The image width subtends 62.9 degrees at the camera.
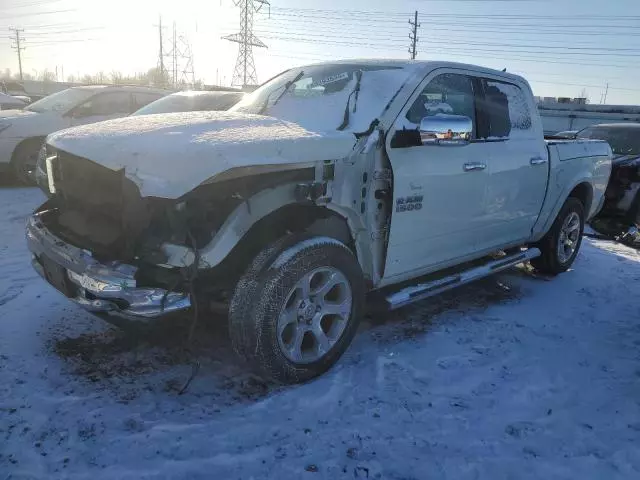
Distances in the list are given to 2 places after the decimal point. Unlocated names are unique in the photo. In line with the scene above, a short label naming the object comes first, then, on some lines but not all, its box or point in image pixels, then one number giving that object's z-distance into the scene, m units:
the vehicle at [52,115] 8.29
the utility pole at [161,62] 66.38
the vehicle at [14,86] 35.16
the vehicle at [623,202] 7.83
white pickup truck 2.62
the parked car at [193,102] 7.59
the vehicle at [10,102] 14.81
